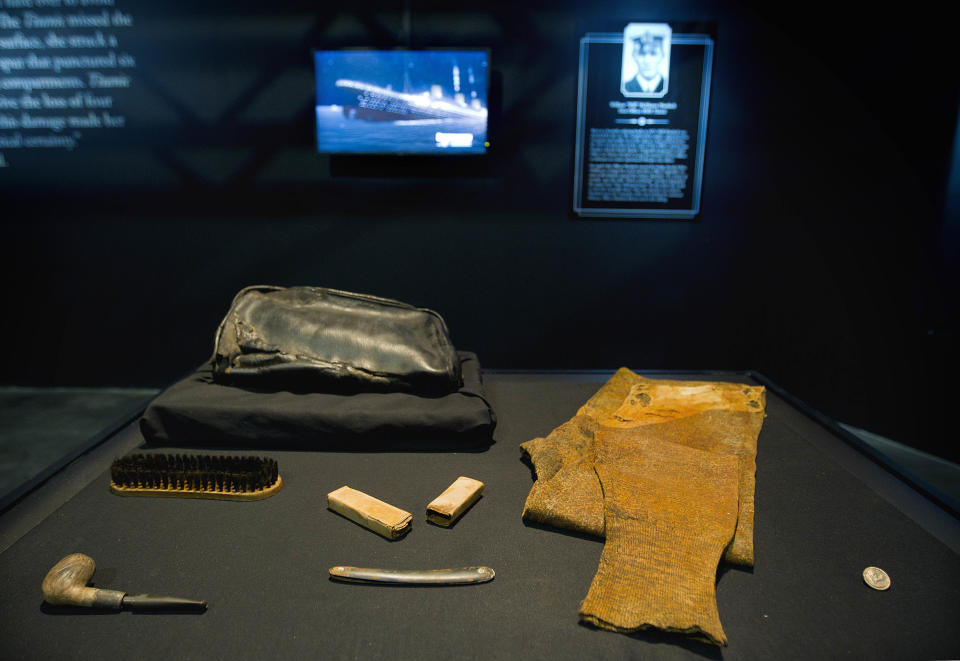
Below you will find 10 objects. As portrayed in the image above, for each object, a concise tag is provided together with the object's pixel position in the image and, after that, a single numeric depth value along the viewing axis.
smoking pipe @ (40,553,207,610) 1.03
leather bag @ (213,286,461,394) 1.81
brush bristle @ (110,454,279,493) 1.43
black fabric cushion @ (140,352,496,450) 1.67
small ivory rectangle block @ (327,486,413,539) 1.26
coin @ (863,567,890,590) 1.13
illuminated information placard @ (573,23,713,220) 2.79
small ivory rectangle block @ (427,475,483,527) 1.31
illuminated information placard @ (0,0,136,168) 2.82
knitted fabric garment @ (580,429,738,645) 1.02
